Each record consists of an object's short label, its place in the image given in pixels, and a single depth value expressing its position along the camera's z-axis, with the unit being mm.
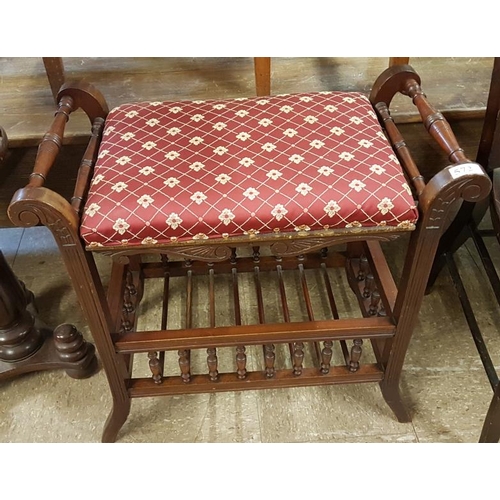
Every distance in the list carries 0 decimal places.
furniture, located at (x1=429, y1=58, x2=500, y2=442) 1053
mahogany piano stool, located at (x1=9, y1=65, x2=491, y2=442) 847
